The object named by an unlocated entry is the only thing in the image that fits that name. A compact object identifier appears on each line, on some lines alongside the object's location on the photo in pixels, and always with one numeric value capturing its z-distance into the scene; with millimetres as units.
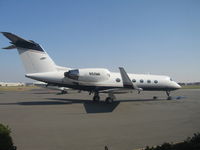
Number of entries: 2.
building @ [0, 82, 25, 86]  142500
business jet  17375
